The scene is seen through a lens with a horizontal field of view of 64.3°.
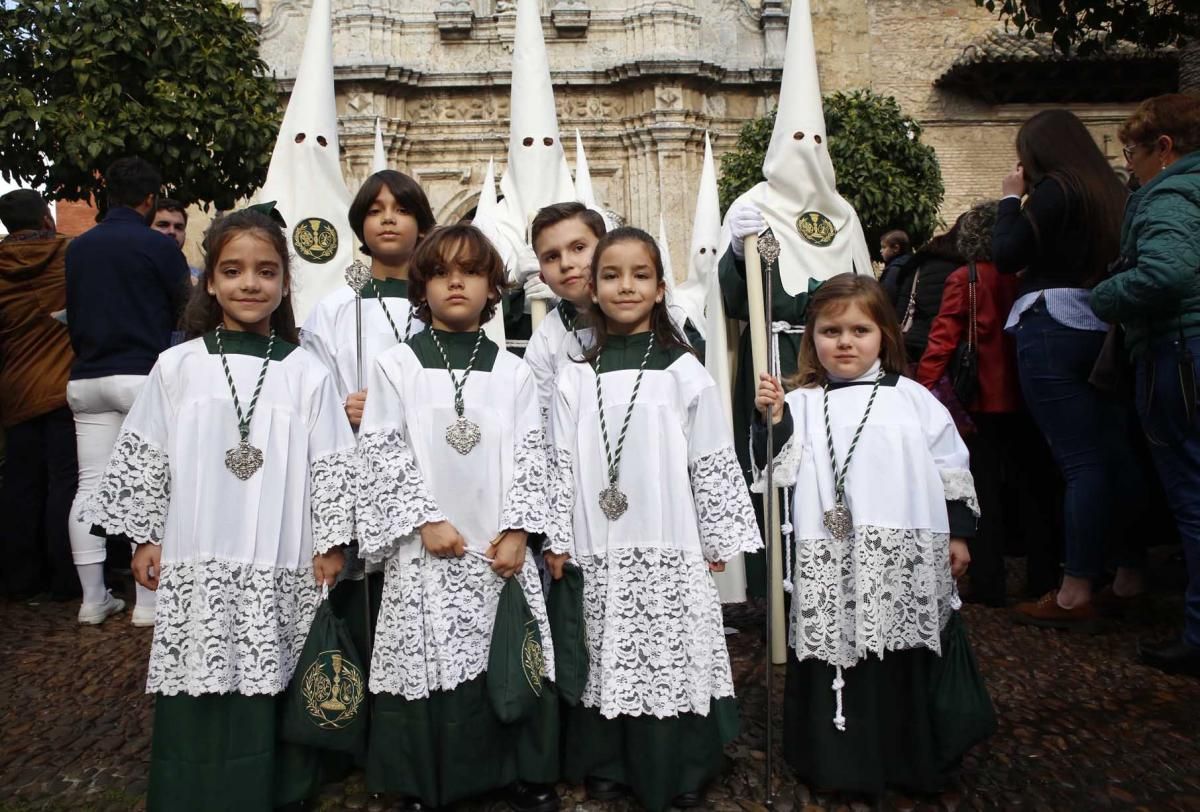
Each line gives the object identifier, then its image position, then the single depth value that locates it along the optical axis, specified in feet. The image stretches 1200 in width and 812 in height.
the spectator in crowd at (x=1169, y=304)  10.36
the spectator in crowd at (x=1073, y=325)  12.32
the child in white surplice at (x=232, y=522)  7.87
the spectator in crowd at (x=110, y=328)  14.33
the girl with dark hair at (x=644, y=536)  8.26
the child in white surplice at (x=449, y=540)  8.04
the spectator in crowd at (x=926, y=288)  15.77
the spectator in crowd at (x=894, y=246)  23.32
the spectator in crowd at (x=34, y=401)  16.17
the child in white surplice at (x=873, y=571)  8.25
